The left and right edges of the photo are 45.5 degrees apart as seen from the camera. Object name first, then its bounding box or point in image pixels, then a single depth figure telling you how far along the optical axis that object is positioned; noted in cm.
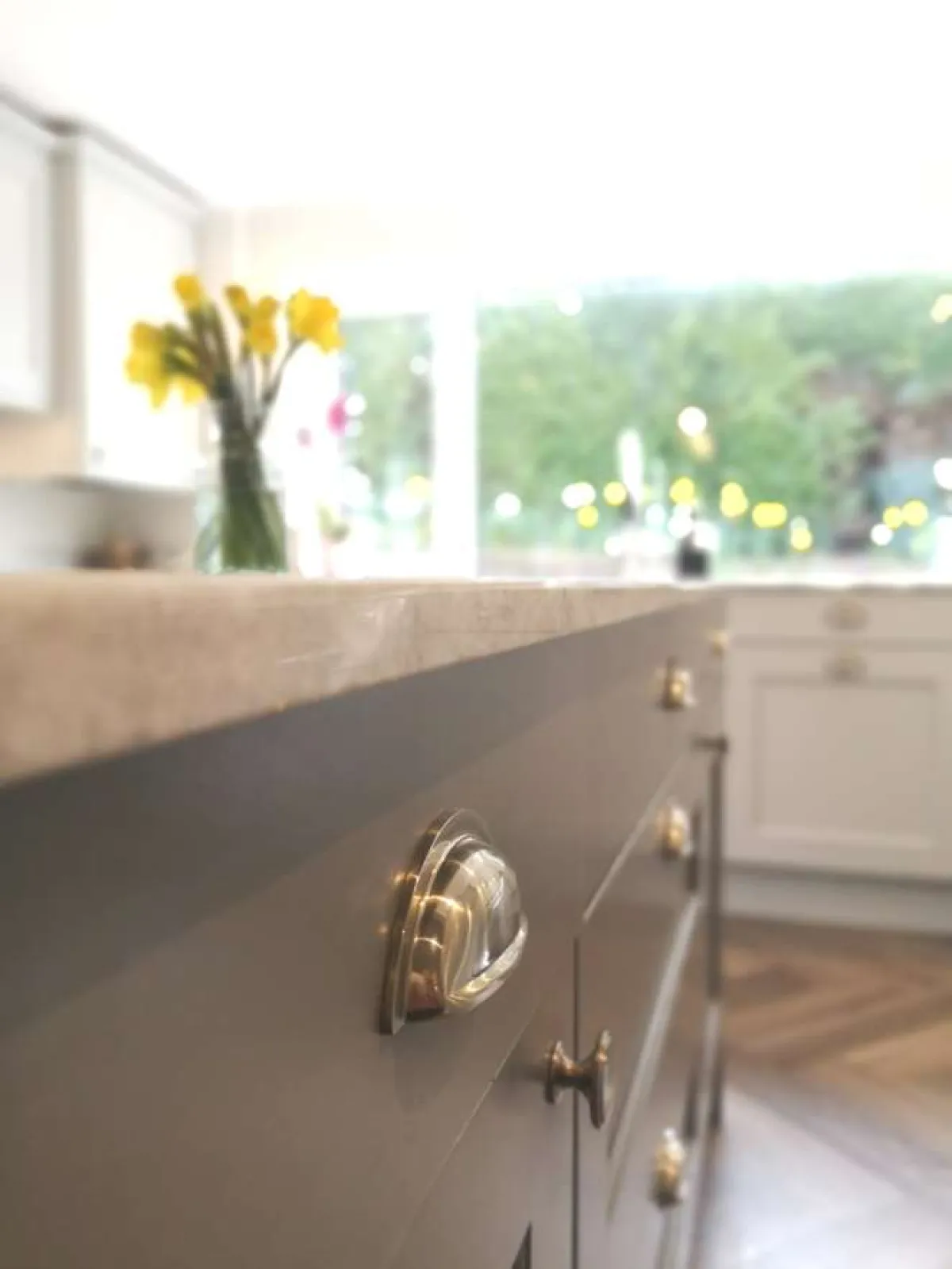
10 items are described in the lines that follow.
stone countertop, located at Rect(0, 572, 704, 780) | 14
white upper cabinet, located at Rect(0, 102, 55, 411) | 284
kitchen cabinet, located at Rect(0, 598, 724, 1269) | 17
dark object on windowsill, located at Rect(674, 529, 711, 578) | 316
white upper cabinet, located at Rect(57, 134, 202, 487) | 302
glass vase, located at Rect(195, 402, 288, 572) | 110
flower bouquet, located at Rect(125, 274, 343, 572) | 111
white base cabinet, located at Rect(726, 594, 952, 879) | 272
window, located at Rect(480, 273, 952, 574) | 333
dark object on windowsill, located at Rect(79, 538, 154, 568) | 335
